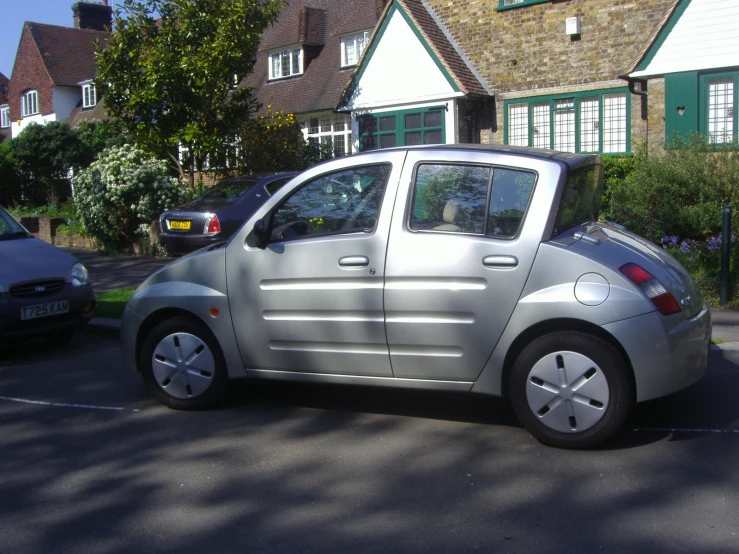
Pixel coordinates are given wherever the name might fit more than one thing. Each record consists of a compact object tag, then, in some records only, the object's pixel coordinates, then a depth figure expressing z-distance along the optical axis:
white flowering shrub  17.97
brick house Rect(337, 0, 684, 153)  17.80
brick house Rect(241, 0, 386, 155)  27.84
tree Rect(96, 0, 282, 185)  17.41
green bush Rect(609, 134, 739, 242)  11.28
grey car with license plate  8.17
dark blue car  14.07
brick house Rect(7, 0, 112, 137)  47.69
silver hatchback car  4.95
